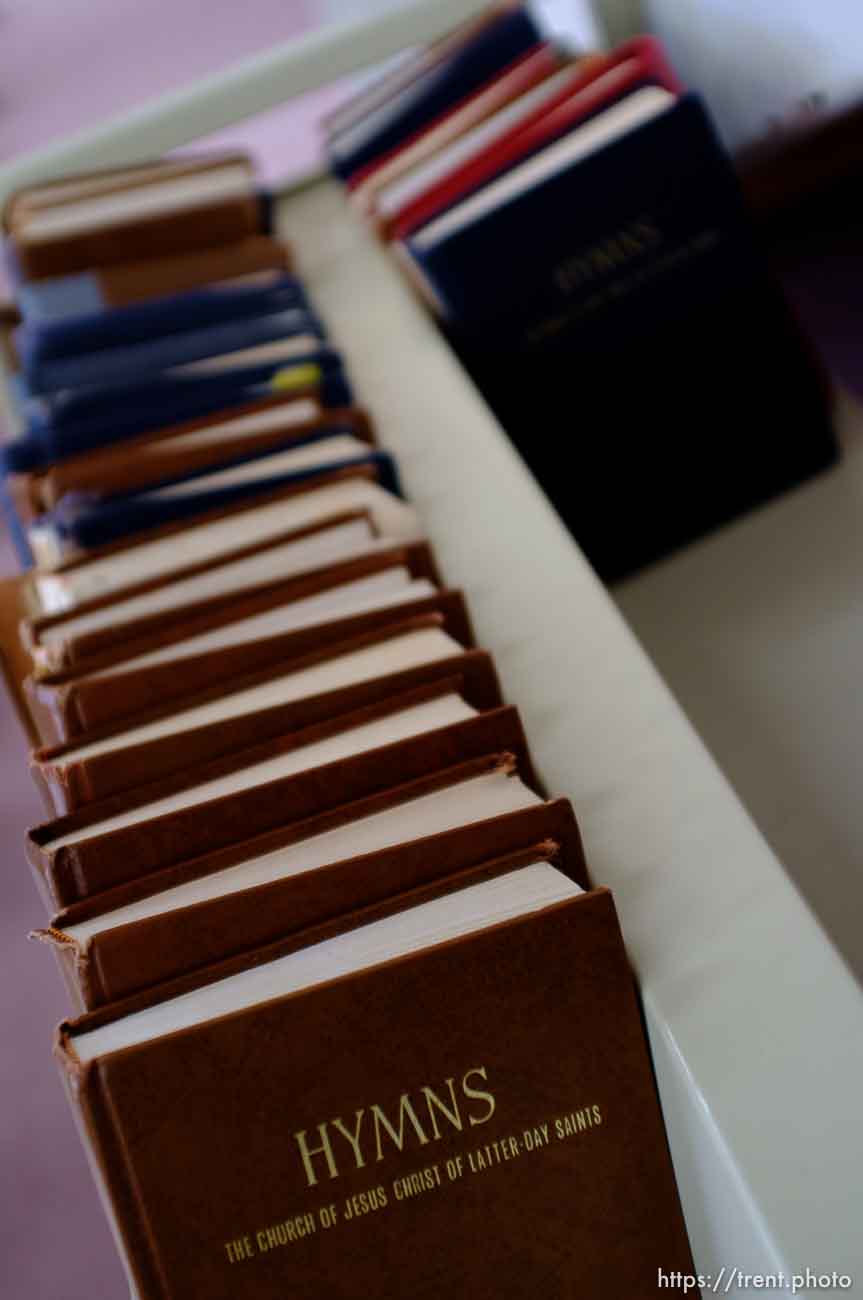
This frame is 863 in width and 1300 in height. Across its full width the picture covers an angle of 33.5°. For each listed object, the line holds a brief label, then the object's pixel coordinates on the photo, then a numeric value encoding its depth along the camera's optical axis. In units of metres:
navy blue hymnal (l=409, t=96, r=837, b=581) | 1.35
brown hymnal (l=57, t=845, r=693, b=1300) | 0.72
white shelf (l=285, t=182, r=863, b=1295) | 0.72
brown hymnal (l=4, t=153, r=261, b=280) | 1.49
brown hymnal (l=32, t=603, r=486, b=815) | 0.87
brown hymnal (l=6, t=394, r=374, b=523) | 1.18
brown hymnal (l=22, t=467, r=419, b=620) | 1.10
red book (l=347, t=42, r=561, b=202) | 1.48
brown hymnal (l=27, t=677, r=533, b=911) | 0.81
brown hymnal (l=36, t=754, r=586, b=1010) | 0.76
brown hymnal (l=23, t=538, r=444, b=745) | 0.94
